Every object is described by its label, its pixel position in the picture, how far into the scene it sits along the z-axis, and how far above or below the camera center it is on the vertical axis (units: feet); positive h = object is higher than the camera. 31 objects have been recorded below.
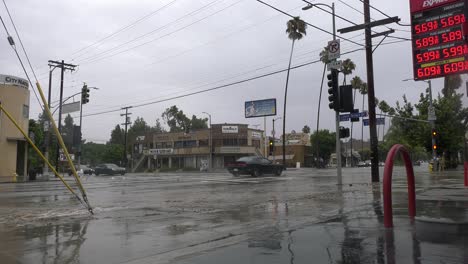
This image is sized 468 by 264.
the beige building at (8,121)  126.11 +13.69
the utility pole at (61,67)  140.90 +32.26
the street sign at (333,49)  67.10 +17.46
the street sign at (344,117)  75.38 +8.36
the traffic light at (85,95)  122.21 +19.50
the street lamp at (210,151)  250.08 +8.95
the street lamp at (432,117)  126.82 +13.66
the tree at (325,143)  303.07 +15.62
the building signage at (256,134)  259.84 +18.63
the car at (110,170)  175.42 -1.20
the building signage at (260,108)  229.66 +30.38
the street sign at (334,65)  65.98 +14.82
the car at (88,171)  199.22 -1.77
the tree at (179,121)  374.02 +39.05
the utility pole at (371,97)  71.84 +11.10
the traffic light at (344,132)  69.72 +5.26
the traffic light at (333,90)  64.59 +11.04
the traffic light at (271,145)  164.58 +7.82
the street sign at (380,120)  193.06 +19.63
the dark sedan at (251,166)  104.88 +0.07
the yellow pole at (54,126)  33.95 +3.09
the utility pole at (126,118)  239.05 +26.62
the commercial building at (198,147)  252.01 +11.43
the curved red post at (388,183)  25.67 -0.99
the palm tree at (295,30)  171.94 +52.58
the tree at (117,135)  406.56 +28.98
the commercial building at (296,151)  309.63 +10.57
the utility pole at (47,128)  125.21 +11.95
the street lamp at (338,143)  67.41 +3.55
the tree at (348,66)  201.46 +45.00
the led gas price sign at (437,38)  42.65 +12.36
